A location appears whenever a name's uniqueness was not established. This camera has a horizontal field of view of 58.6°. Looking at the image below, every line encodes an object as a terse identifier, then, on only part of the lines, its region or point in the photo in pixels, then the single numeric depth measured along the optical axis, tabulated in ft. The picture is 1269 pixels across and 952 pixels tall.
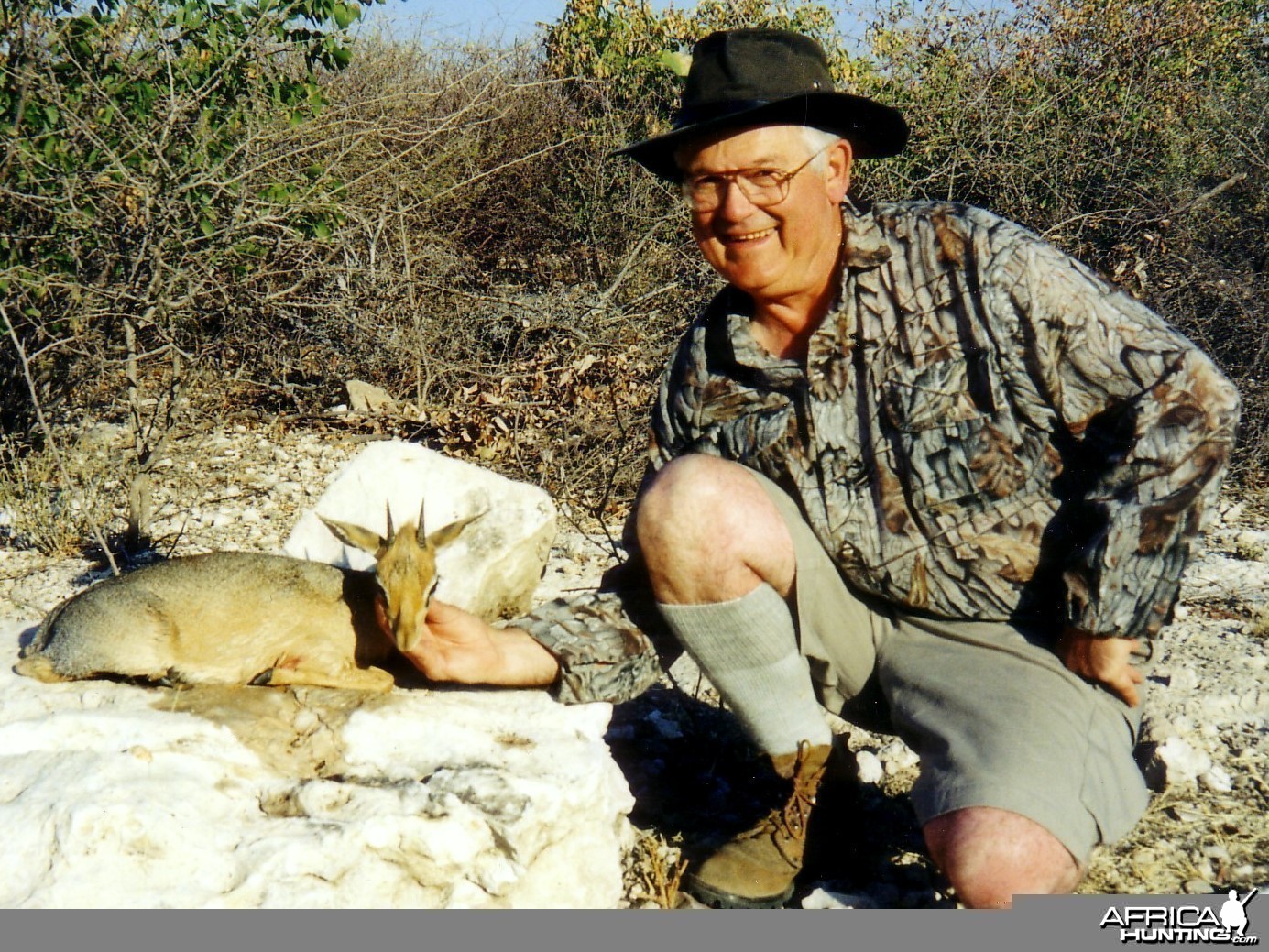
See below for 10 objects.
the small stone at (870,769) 13.82
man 10.01
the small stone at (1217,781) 13.09
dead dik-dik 12.00
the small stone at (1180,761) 13.24
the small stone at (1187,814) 12.59
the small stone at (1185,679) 15.18
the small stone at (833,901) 10.53
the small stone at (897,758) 14.07
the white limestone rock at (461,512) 15.07
